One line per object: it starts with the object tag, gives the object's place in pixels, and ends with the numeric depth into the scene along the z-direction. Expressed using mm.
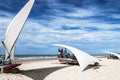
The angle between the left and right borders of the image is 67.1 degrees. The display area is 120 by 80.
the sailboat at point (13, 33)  8821
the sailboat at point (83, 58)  9104
